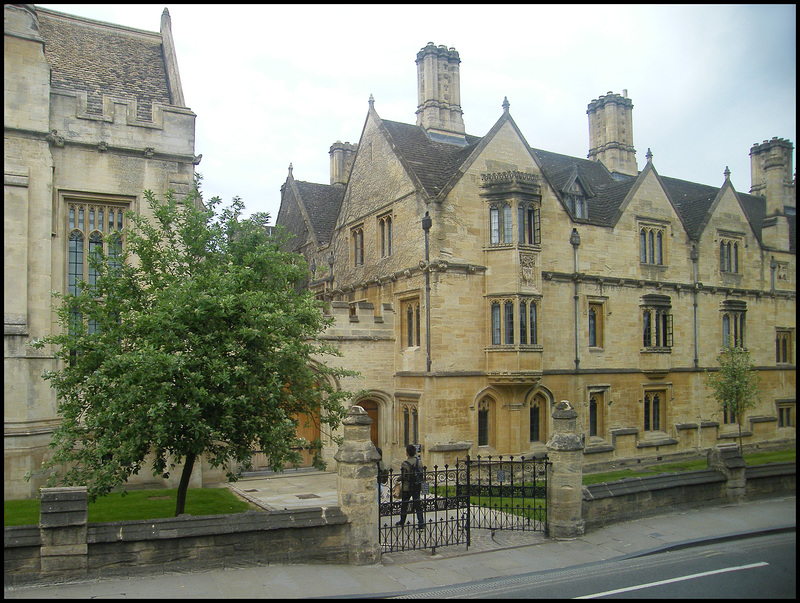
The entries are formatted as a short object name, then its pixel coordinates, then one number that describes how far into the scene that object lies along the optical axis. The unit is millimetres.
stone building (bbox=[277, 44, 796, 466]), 23391
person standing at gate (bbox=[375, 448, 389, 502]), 12867
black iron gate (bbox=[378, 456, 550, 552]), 13266
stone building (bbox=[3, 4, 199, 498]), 17750
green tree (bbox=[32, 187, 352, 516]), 12352
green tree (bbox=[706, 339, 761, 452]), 27250
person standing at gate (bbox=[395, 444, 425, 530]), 13547
